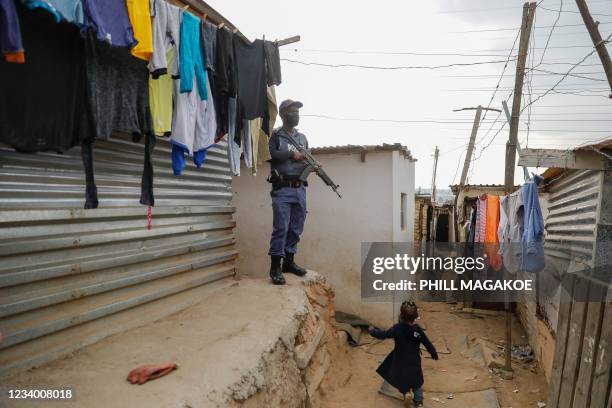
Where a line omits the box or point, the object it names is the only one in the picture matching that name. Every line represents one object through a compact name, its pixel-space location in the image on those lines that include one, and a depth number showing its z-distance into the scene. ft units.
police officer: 17.13
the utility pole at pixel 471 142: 55.21
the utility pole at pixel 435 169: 97.34
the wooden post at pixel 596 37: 21.42
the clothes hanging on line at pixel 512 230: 18.34
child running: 16.47
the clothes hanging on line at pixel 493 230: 24.47
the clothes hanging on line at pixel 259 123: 16.02
